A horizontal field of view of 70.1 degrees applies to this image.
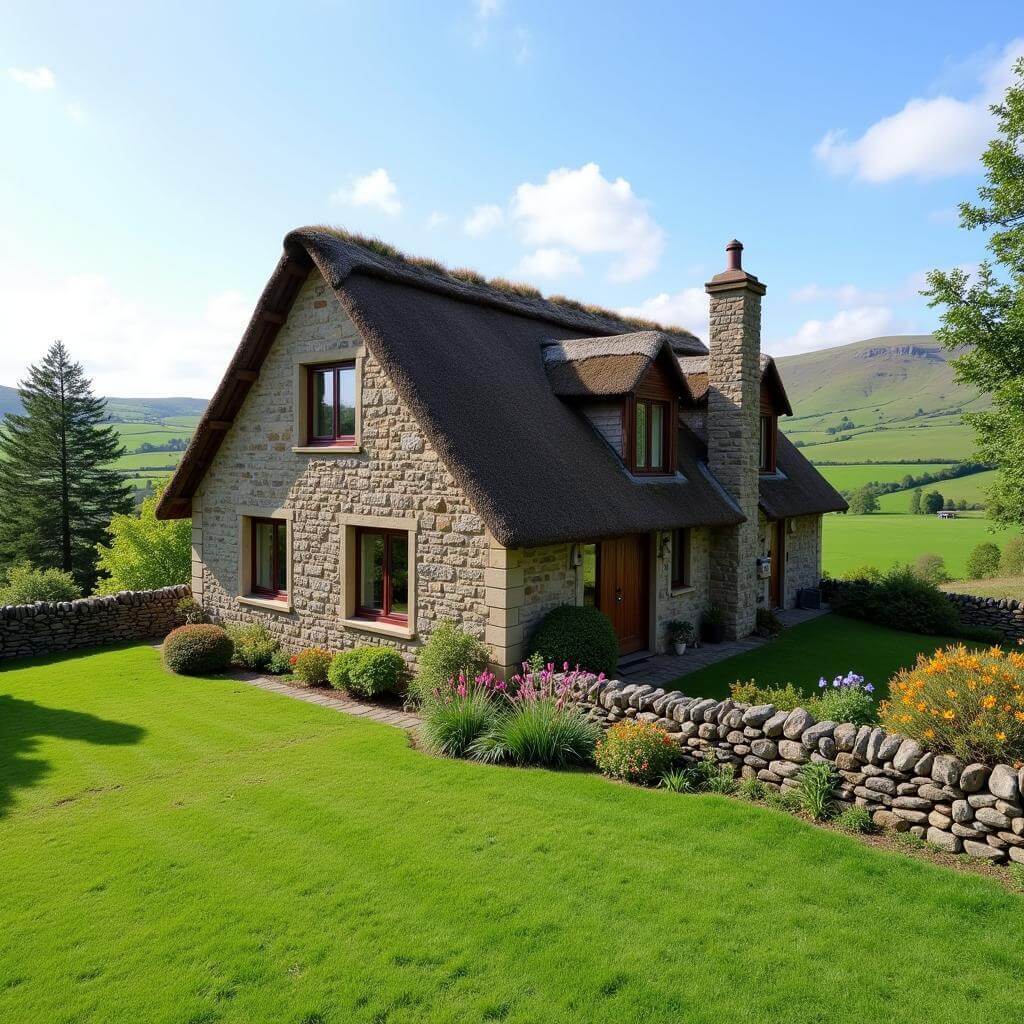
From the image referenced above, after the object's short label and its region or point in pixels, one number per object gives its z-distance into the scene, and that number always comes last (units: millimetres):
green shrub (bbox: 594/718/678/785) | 8758
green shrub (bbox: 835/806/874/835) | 7391
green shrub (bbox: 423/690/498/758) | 9852
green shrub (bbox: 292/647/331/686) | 13398
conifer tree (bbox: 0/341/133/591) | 37094
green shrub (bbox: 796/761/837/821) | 7684
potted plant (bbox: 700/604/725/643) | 16406
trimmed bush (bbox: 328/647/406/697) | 12289
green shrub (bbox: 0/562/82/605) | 21906
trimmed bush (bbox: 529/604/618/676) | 11344
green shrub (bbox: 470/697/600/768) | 9453
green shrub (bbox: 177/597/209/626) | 16766
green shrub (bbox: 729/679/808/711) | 9695
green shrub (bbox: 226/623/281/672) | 14836
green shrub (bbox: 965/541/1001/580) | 32562
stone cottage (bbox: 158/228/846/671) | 11781
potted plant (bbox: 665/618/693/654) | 15242
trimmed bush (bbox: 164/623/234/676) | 14281
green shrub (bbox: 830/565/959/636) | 19109
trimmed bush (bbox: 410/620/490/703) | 11180
